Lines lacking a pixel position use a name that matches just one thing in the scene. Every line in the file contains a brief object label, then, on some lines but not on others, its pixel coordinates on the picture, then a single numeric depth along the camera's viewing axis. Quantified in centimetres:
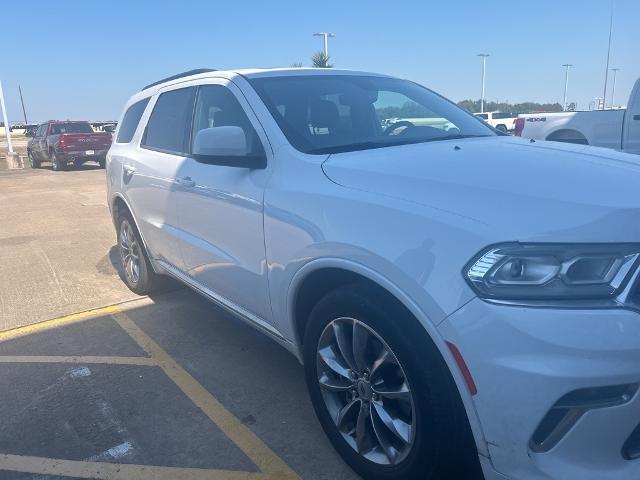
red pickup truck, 2071
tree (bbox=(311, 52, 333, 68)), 2897
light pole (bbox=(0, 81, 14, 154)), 2525
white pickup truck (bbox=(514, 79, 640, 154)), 828
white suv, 179
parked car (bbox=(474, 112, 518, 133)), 3212
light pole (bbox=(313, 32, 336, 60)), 2978
